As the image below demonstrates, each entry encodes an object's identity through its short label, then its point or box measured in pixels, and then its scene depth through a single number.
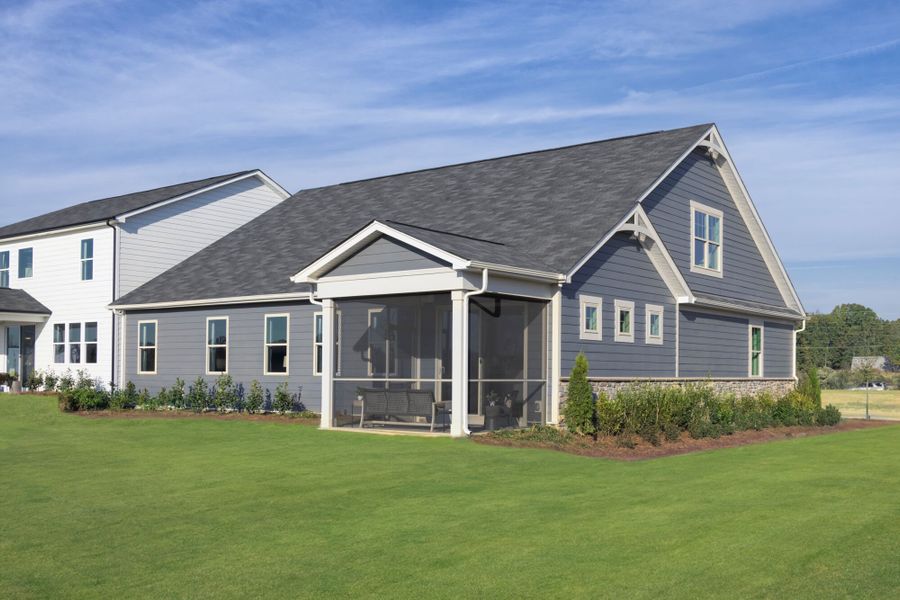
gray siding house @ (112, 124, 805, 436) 18.58
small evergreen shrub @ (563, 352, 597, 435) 17.78
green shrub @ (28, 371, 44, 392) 31.34
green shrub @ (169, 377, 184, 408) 26.02
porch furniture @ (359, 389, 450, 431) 18.17
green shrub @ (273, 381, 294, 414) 23.69
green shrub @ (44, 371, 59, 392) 30.70
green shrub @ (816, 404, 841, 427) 23.64
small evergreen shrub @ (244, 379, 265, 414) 24.09
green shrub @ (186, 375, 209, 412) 25.36
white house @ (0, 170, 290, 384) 29.25
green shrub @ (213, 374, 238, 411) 24.83
